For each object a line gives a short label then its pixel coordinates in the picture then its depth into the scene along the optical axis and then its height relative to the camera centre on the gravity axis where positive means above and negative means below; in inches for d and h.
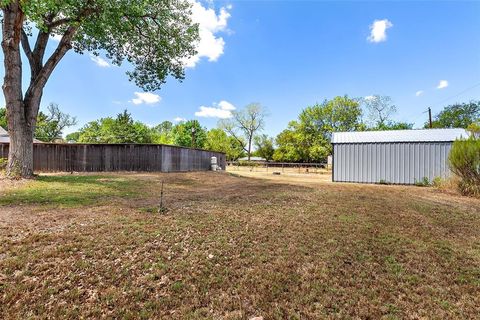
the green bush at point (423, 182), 512.4 -46.2
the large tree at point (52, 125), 1594.0 +234.5
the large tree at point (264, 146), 2123.5 +123.1
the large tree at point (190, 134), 2004.2 +213.4
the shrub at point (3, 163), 470.4 -6.8
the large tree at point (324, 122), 1435.8 +229.1
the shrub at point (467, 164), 351.9 -4.6
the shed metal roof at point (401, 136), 533.1 +58.7
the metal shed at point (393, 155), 521.7 +12.3
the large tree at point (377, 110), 1547.4 +322.1
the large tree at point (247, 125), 2132.1 +314.7
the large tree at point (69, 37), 338.3 +203.7
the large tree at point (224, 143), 2175.2 +150.8
